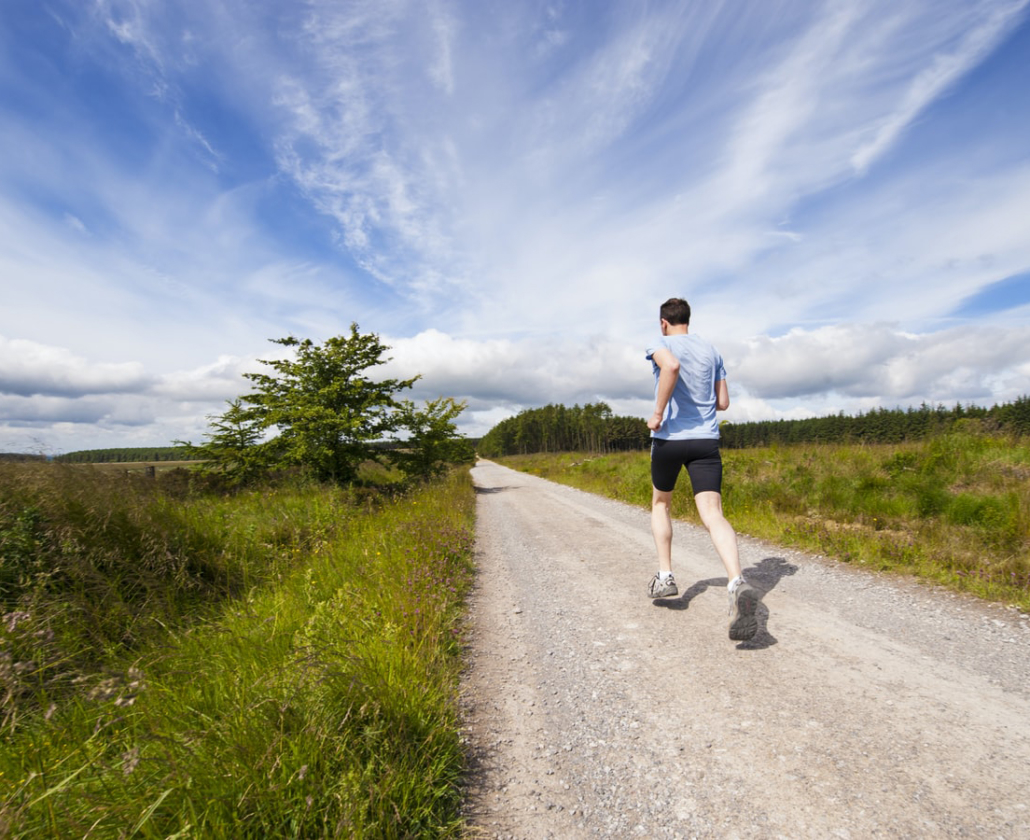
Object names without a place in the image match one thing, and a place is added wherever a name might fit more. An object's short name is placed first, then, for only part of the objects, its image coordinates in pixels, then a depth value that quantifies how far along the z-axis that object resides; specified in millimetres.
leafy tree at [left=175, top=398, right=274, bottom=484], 14664
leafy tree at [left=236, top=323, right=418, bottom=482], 13359
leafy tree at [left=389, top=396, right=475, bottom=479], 17609
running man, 3570
